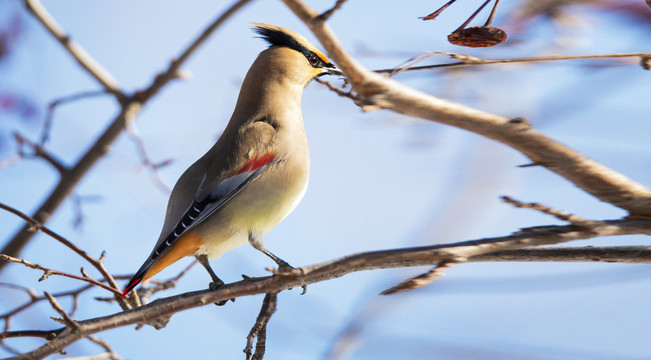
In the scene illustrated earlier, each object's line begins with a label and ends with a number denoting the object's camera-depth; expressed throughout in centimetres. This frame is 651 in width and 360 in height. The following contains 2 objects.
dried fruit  400
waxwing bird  410
